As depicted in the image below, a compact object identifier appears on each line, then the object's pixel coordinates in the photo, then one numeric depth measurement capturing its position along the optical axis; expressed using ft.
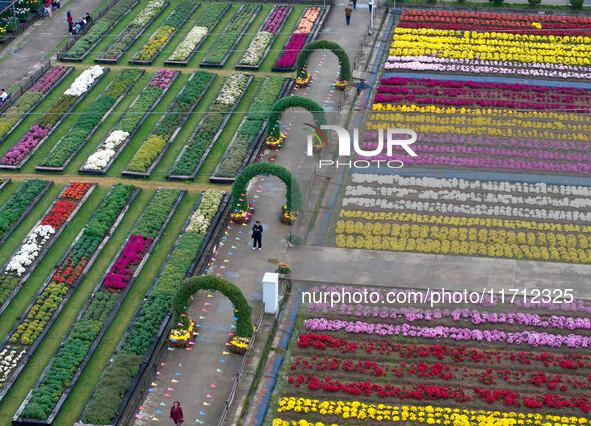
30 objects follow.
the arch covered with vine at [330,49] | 205.46
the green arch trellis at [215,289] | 136.87
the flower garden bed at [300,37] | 222.69
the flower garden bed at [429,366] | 128.98
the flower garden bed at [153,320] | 130.72
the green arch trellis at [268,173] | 162.66
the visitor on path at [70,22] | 241.96
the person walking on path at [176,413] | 124.06
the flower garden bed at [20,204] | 170.50
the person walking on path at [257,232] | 160.35
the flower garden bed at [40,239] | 156.97
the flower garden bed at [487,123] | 185.37
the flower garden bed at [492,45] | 219.41
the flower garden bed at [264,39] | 224.74
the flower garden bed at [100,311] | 133.49
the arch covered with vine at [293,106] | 184.55
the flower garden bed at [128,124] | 187.93
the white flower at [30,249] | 160.25
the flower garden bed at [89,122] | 188.96
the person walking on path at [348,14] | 242.78
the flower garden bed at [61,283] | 142.61
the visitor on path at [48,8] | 250.98
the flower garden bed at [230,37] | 225.37
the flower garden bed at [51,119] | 190.49
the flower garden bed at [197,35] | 226.79
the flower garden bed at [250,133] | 184.03
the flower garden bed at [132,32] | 229.64
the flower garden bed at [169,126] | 186.39
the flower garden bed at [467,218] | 160.35
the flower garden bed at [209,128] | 185.88
